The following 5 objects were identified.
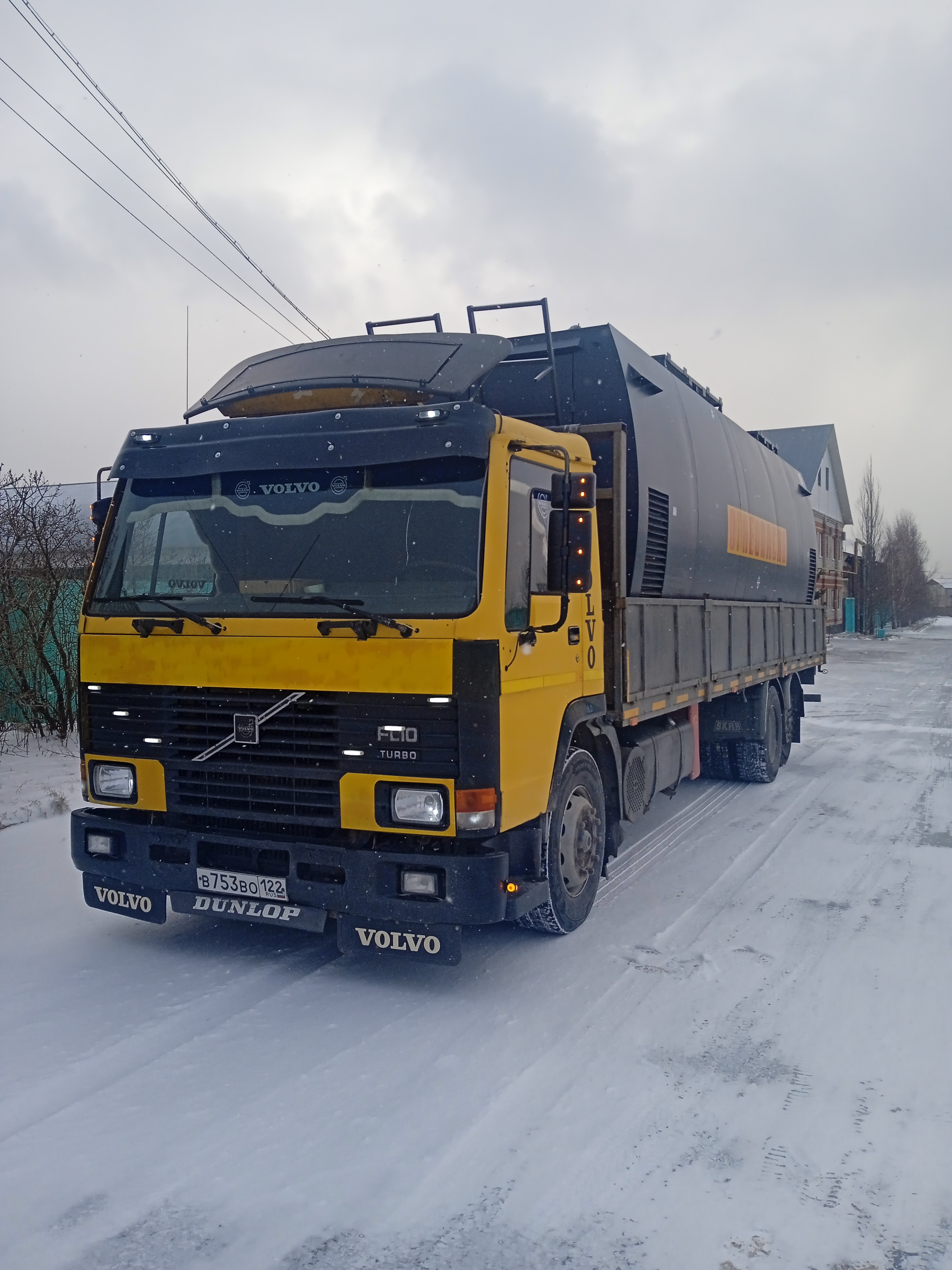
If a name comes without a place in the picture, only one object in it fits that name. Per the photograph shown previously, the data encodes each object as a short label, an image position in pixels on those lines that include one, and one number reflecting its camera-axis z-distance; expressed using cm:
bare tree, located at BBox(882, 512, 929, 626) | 6462
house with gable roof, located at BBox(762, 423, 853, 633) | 4747
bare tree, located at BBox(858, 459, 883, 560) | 6038
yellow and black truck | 421
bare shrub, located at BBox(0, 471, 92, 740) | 988
